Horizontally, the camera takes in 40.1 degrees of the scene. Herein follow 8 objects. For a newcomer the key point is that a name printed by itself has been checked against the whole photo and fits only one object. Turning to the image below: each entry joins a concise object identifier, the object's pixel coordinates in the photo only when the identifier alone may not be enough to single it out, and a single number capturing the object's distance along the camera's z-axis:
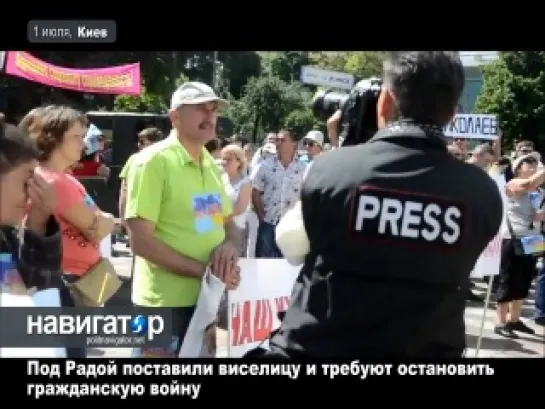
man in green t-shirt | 2.61
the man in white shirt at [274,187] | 6.30
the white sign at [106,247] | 4.19
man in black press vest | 1.71
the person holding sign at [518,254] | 5.84
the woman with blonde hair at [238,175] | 5.82
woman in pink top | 2.75
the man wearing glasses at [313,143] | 7.71
